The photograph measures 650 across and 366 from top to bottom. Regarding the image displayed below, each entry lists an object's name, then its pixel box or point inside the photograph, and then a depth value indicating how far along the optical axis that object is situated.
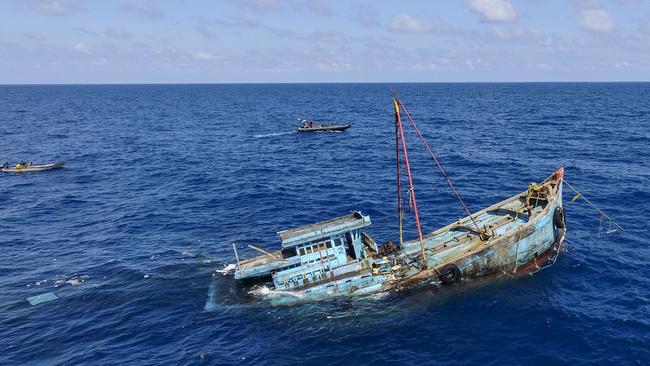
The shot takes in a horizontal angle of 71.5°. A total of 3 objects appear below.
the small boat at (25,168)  72.50
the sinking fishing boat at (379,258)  32.69
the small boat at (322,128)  109.19
